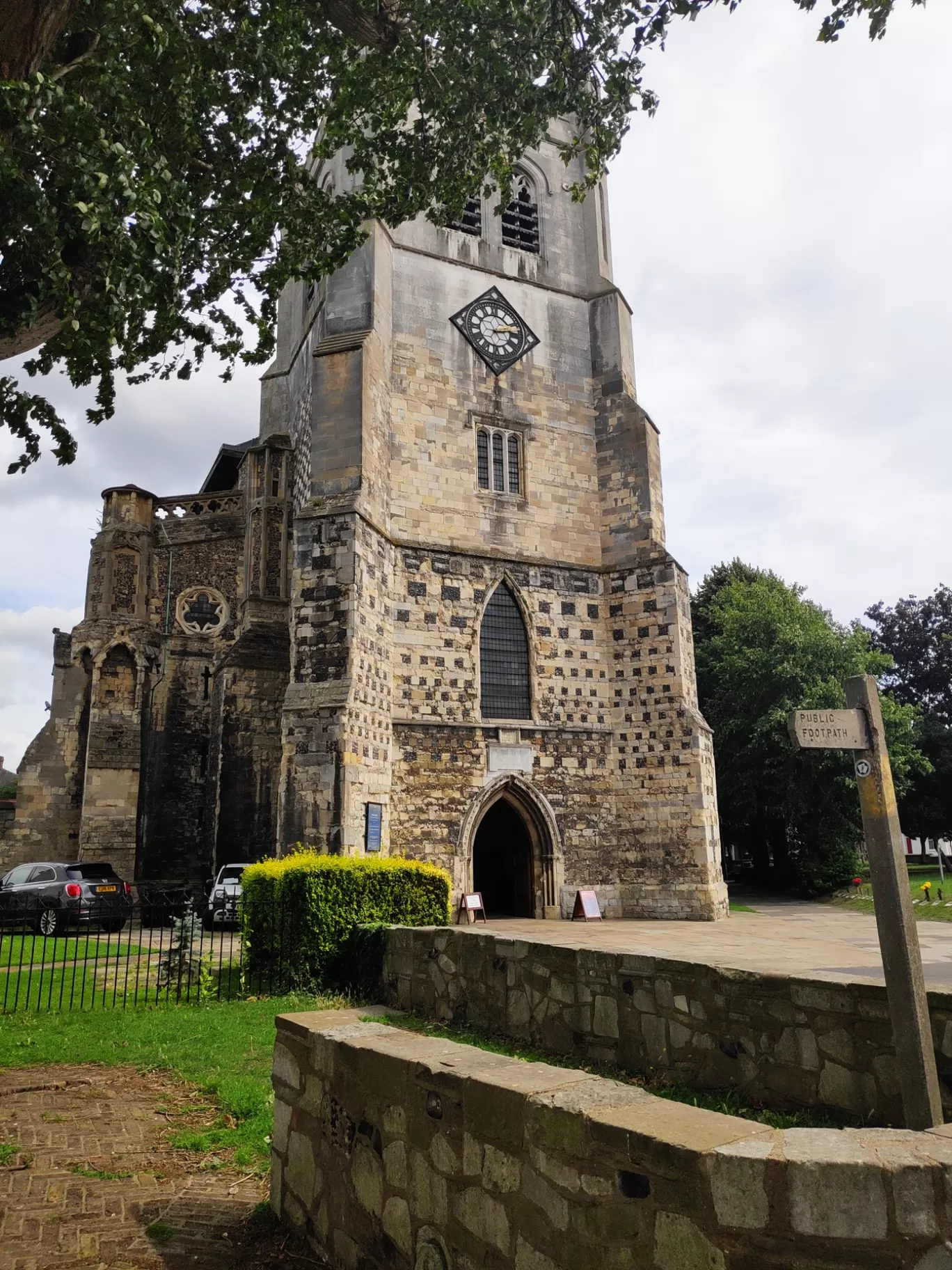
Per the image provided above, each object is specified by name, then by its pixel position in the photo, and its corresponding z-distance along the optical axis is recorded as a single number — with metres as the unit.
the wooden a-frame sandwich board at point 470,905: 17.47
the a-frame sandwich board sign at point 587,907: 18.50
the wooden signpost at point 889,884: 3.98
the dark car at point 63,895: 16.48
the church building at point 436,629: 17.56
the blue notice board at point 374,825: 16.19
